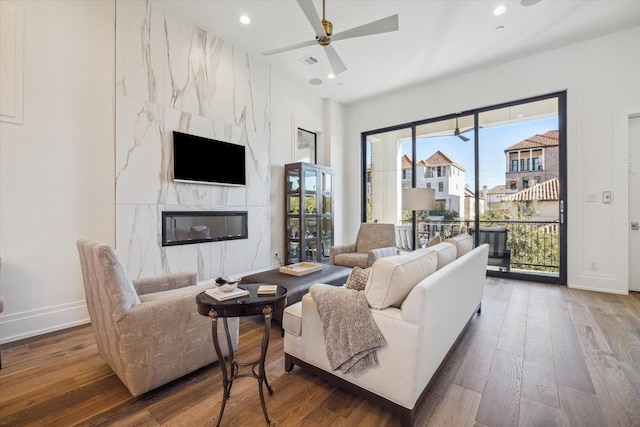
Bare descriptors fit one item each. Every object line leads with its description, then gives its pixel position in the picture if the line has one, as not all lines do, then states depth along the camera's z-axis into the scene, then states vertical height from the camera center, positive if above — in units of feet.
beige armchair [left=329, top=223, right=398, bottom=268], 13.39 -1.66
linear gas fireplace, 11.55 -0.57
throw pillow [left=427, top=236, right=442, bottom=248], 9.27 -0.89
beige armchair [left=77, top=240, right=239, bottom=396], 5.28 -2.36
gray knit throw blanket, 5.06 -2.17
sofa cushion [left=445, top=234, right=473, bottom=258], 8.83 -0.95
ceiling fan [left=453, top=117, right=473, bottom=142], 16.54 +4.92
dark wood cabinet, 15.98 +0.07
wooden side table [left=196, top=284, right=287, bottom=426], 4.91 -1.72
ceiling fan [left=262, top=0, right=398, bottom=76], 7.92 +5.80
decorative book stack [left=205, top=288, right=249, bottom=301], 5.11 -1.52
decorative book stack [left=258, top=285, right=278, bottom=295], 5.48 -1.52
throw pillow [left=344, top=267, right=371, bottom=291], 5.93 -1.41
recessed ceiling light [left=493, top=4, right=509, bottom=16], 10.50 +7.88
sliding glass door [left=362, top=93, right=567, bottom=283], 14.08 +2.00
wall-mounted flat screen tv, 11.76 +2.44
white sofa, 4.74 -2.26
